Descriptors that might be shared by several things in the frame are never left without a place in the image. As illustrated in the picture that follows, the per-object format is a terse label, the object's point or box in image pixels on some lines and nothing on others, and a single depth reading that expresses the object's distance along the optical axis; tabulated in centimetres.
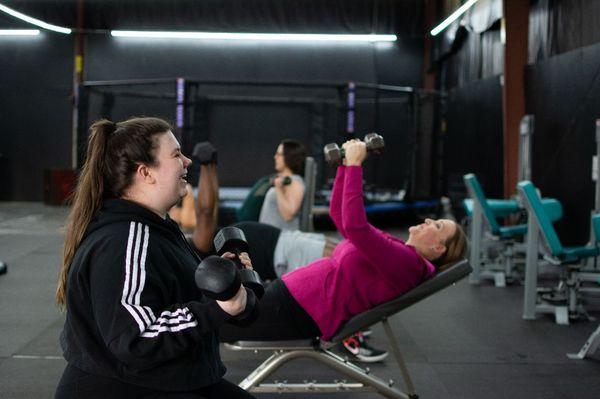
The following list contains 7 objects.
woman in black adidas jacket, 143
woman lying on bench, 274
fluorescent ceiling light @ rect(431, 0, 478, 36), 959
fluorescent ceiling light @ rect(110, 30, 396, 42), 1281
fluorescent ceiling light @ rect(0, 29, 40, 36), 1264
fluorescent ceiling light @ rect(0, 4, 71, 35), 1056
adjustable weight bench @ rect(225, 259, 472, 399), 278
